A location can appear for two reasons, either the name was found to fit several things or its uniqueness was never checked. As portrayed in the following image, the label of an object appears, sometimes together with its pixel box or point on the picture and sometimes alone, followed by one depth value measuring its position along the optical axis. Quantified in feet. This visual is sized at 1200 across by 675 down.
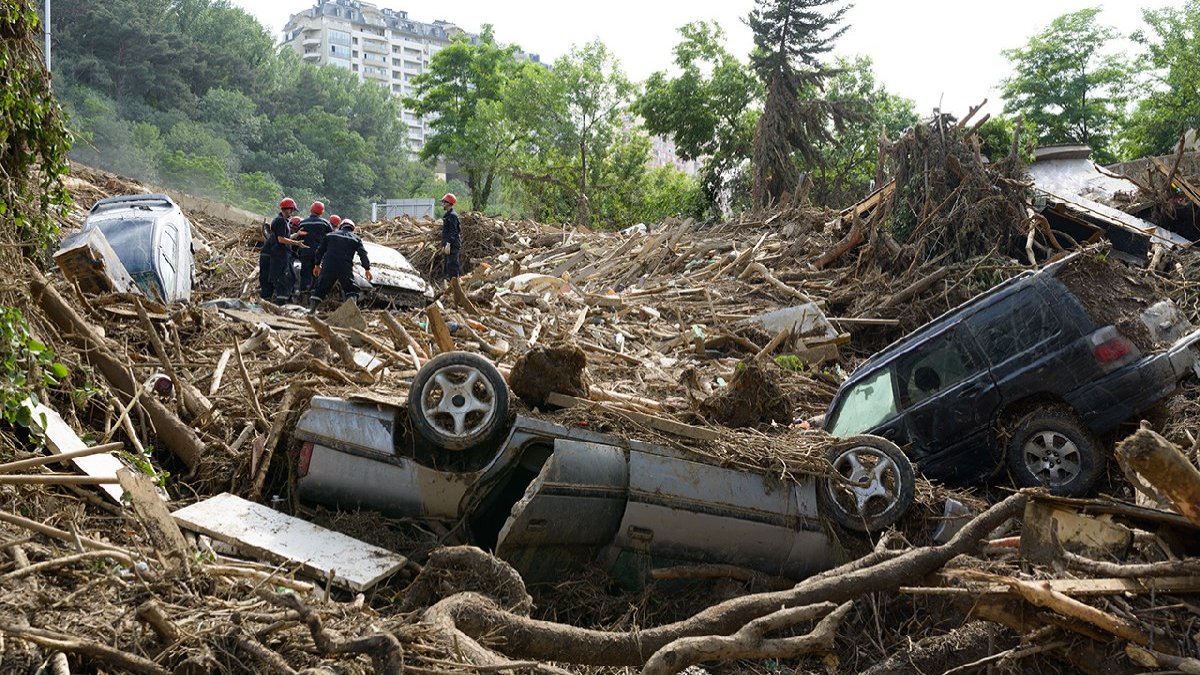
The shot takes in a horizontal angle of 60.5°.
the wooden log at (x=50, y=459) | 16.92
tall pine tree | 113.80
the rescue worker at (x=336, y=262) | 48.26
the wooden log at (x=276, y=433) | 23.67
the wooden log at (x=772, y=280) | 52.55
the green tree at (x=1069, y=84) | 169.89
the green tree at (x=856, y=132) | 124.47
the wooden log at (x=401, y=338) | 31.94
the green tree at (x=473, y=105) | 196.03
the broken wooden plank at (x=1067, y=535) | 16.75
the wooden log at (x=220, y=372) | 28.25
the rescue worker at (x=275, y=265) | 52.11
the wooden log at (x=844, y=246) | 57.41
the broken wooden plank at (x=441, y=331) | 31.45
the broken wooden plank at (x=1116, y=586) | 14.60
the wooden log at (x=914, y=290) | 48.75
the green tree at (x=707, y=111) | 152.15
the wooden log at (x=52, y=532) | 15.08
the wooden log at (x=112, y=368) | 24.94
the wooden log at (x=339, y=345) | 29.09
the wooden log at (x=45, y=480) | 16.61
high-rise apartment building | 615.98
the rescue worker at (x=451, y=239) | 62.75
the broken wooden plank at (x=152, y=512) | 17.88
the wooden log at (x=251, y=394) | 25.30
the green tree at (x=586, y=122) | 186.29
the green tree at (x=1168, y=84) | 143.23
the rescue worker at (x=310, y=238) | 51.70
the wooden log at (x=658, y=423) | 23.00
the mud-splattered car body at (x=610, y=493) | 22.07
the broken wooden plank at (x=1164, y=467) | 13.67
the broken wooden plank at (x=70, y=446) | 19.92
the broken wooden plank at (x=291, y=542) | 19.97
